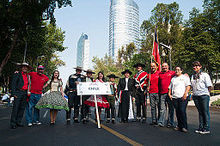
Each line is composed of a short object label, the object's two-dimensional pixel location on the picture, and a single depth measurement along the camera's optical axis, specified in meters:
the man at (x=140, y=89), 7.93
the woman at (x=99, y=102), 7.70
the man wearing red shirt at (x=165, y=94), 6.70
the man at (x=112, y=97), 7.95
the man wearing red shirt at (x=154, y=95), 7.20
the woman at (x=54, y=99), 7.20
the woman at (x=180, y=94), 6.11
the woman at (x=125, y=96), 8.00
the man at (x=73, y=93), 7.91
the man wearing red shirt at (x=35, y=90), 7.36
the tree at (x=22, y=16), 13.30
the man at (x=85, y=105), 7.77
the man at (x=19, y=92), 6.95
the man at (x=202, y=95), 5.79
